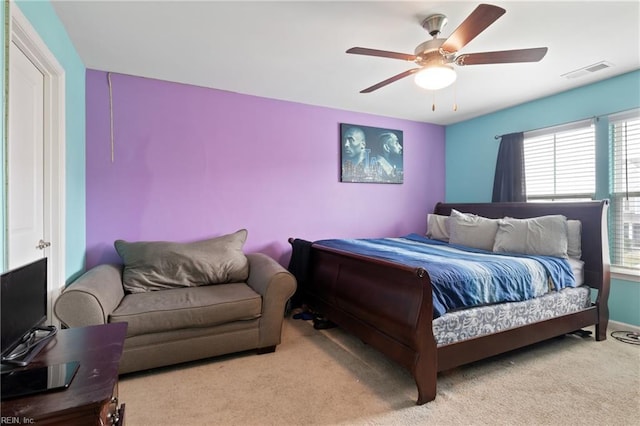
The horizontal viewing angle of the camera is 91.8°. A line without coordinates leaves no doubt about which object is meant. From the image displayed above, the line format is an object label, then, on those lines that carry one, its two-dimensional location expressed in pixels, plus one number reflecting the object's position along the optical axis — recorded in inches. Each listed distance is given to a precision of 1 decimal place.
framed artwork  153.0
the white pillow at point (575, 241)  110.0
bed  70.6
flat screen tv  40.3
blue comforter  77.3
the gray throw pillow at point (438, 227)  150.4
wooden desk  32.1
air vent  104.5
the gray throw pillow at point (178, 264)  100.6
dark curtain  142.1
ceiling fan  72.3
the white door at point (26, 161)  64.1
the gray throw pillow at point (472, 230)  125.3
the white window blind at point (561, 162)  122.7
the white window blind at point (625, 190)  109.8
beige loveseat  79.5
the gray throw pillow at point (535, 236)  107.4
